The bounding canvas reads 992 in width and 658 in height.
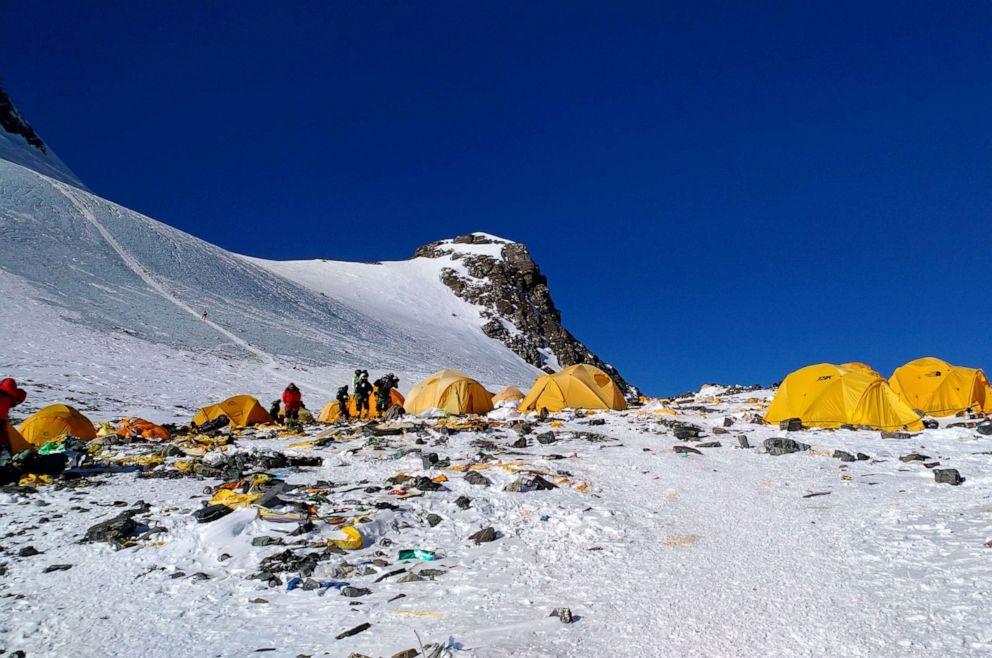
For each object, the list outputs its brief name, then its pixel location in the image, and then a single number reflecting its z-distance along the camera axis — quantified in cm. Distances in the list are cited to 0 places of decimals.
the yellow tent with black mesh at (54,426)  1653
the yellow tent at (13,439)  1088
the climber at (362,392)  2213
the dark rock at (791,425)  1499
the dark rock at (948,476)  928
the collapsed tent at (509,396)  2508
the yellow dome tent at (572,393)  2162
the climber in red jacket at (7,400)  1086
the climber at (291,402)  2198
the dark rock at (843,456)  1134
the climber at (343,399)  2286
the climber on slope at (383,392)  2295
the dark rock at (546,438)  1437
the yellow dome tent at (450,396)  2238
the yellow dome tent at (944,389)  1808
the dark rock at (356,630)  530
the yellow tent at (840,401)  1517
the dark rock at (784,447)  1231
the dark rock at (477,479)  1008
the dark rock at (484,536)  769
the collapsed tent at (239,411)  2166
